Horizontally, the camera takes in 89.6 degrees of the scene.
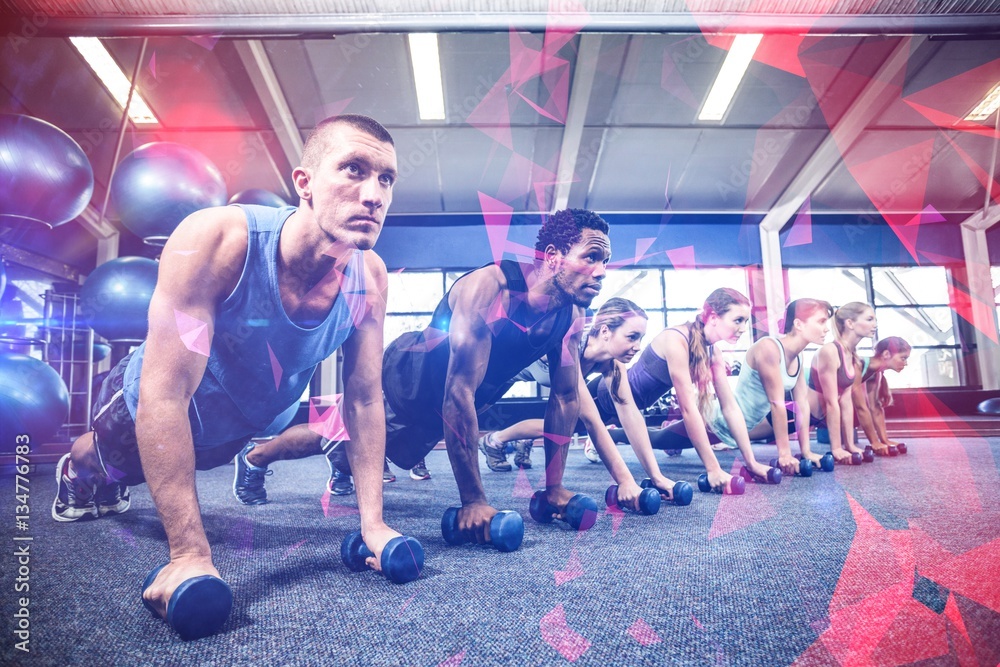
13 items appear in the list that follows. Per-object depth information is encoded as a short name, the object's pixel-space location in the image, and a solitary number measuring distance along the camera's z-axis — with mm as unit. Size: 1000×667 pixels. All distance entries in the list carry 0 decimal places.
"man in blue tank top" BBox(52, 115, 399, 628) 819
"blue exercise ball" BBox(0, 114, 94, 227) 1882
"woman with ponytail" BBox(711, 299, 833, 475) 2266
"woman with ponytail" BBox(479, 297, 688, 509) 1597
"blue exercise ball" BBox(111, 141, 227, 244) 2012
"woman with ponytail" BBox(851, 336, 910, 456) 2846
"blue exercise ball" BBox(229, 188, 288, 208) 2234
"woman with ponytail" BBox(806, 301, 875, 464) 2525
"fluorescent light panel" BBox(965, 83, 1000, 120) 4621
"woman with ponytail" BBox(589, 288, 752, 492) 1893
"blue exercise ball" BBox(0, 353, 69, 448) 1981
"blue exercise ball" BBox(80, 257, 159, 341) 2355
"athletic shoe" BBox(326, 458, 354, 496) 1902
